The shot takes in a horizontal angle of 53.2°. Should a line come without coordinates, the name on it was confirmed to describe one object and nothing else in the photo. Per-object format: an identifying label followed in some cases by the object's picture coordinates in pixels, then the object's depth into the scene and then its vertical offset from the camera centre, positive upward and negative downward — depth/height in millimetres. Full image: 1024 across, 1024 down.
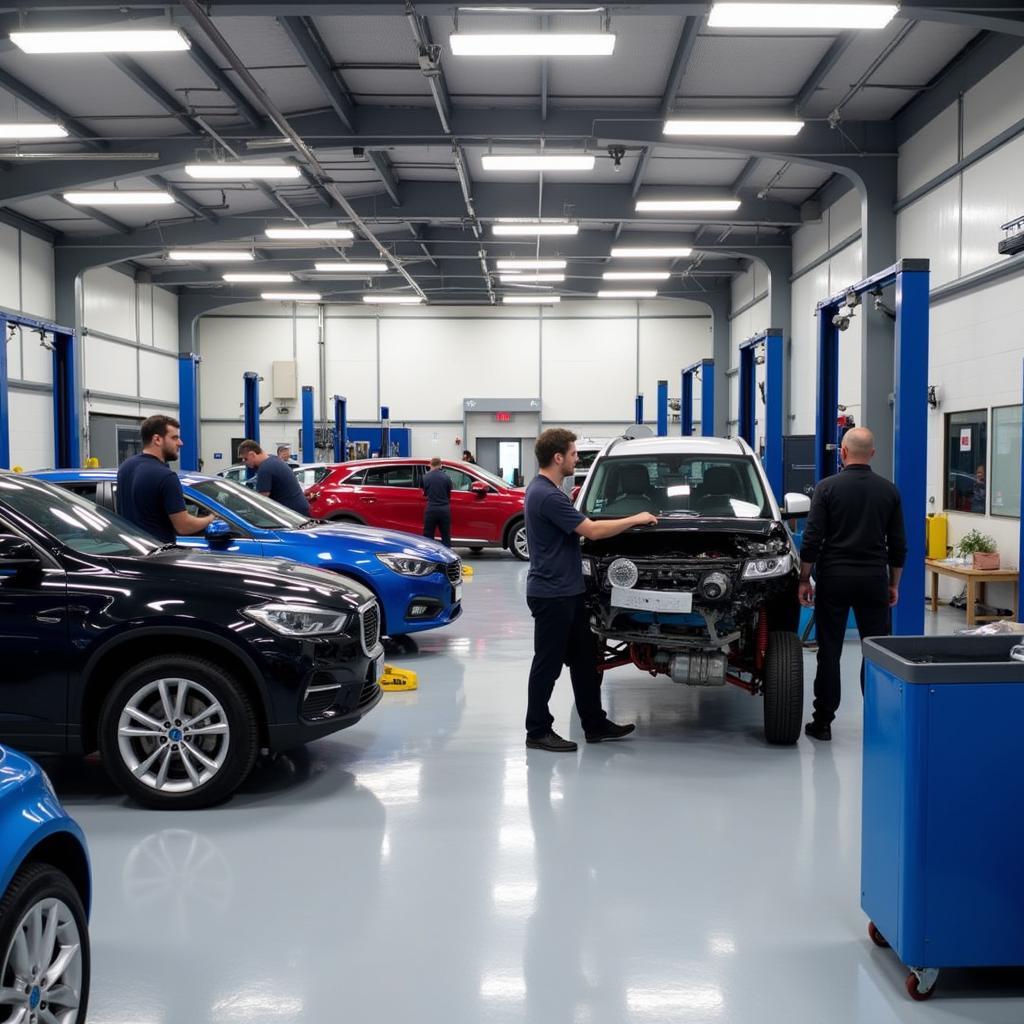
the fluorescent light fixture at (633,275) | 21500 +3988
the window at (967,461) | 11375 -4
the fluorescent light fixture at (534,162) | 12664 +3716
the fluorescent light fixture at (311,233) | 17250 +3840
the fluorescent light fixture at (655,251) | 19188 +3969
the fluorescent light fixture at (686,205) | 15867 +4053
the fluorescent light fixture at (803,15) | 8484 +3729
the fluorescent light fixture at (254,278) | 22608 +4067
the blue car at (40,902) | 2111 -983
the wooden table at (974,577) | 10117 -1165
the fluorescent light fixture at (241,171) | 13234 +3841
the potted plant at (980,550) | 10367 -936
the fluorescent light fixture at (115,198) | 14639 +3770
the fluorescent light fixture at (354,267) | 20547 +3900
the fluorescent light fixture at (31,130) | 11195 +3635
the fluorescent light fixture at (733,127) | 11781 +3908
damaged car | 5410 -743
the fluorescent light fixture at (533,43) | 8898 +3662
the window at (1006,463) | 10469 -23
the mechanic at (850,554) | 5629 -522
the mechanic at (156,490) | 5980 -182
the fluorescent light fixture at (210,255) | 20328 +4154
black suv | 4383 -901
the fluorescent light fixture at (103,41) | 9008 +3731
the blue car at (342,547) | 7109 -650
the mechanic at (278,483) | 9859 -233
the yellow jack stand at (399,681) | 7078 -1545
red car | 14922 -605
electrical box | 28328 +2219
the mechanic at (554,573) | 5273 -591
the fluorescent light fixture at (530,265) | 20516 +4039
